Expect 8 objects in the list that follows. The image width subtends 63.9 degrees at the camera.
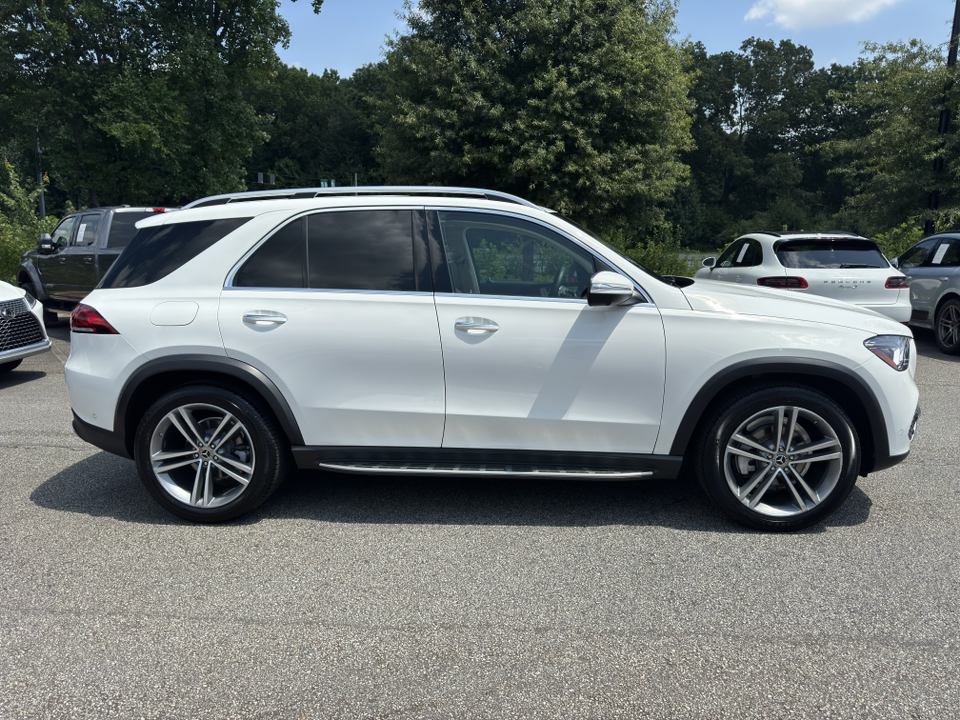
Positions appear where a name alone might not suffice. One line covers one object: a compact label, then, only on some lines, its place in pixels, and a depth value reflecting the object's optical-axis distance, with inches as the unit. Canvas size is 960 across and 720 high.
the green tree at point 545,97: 735.7
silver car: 417.7
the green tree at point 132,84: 872.3
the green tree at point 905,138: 616.1
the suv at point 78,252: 465.4
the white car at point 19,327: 331.6
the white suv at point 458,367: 161.5
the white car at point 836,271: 373.4
